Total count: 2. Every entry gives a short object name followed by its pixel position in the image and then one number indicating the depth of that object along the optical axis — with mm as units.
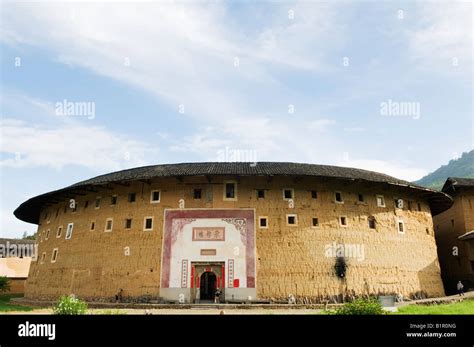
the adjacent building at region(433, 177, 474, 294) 25566
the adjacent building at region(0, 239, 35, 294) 40812
